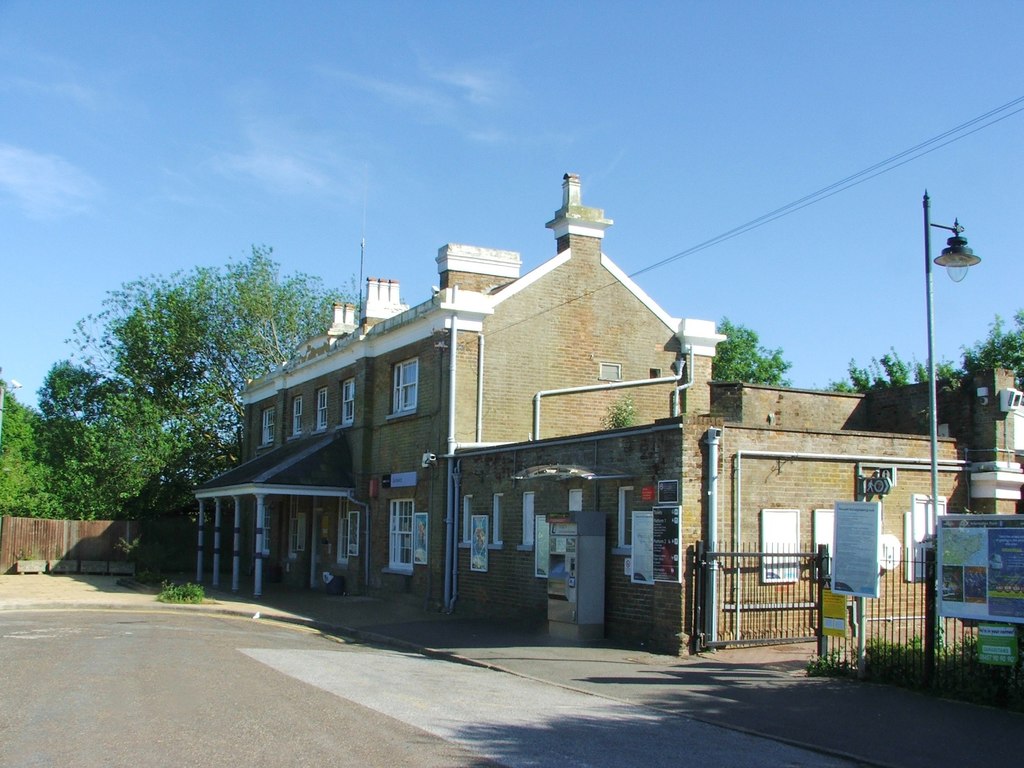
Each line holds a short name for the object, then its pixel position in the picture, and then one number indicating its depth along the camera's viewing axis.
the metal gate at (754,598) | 15.08
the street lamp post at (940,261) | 14.22
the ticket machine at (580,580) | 16.50
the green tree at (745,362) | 52.94
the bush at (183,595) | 23.98
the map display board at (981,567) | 10.85
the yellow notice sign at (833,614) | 12.98
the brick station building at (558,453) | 16.08
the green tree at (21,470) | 39.00
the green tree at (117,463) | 40.81
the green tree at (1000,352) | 40.16
